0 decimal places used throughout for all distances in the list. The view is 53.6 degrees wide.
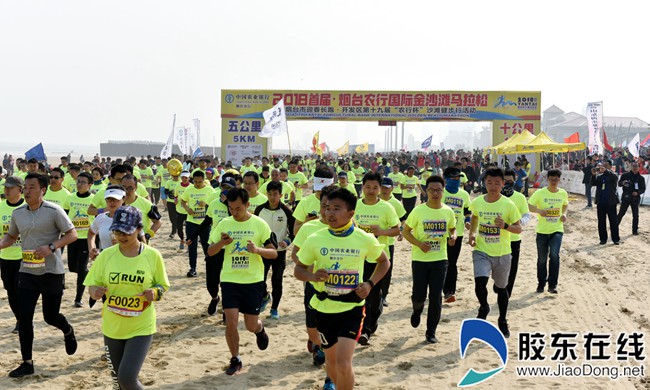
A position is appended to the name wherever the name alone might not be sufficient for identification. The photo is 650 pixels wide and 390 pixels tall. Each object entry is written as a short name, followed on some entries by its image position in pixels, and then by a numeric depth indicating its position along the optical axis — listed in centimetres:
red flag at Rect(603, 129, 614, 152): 3275
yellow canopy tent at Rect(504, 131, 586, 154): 2469
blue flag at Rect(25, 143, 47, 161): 2048
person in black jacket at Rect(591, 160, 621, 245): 1592
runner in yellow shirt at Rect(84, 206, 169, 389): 494
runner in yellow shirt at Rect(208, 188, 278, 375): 665
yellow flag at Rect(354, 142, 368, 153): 6226
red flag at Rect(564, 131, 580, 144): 3098
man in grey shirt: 653
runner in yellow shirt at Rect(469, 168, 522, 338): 802
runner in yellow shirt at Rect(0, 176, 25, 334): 713
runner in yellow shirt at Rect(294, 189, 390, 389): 520
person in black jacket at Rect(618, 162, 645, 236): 1703
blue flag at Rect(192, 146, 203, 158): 3826
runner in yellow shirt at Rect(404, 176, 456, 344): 764
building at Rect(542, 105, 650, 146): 11965
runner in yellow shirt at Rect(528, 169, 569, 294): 1052
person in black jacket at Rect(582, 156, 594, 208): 2525
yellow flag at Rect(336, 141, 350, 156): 5553
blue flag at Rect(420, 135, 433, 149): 4528
